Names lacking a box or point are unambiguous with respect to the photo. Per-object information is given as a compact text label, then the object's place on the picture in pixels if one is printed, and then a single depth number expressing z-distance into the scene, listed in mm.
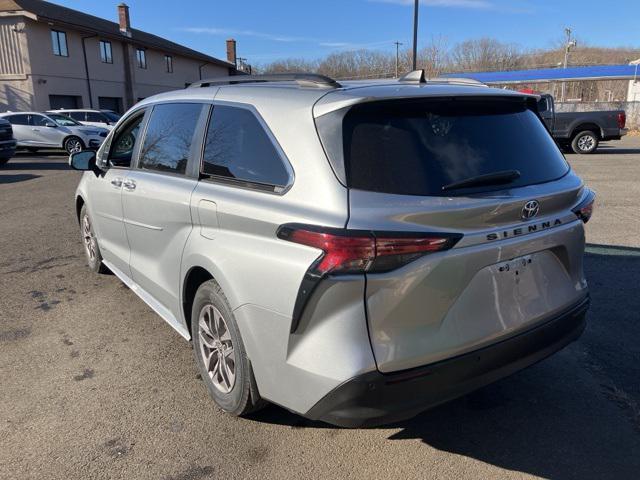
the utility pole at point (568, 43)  65062
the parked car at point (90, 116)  22750
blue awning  39906
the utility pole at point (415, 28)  19938
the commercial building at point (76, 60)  27250
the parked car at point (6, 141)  16173
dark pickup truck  19094
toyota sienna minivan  2240
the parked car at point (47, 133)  20156
